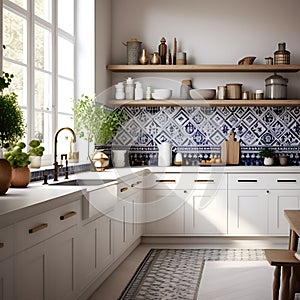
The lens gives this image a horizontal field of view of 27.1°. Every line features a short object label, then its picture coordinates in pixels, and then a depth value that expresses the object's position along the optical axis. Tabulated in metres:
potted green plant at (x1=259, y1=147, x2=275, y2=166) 7.12
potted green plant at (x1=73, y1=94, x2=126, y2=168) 6.32
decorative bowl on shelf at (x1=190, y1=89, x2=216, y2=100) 7.10
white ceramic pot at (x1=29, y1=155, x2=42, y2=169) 4.91
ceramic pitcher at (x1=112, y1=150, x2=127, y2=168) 7.07
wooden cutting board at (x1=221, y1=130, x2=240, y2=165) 7.23
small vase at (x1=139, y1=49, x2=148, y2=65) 7.16
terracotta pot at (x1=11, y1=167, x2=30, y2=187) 4.07
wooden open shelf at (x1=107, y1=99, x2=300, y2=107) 6.98
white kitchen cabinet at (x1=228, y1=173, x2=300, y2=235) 6.74
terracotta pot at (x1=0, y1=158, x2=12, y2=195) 3.56
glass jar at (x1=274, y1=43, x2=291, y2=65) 7.02
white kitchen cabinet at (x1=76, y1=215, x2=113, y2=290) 4.16
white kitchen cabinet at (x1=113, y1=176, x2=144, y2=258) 5.40
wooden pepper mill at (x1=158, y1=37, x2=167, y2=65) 7.25
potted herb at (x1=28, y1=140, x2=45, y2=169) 4.80
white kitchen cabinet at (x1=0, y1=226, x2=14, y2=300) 2.69
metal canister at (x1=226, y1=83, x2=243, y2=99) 7.10
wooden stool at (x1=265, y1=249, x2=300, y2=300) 3.66
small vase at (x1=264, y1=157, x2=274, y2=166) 7.13
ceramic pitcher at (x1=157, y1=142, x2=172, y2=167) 7.23
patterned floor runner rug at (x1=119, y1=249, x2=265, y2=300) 4.71
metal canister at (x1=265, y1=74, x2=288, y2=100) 7.04
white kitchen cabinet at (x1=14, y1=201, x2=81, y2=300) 2.97
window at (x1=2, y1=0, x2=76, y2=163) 4.93
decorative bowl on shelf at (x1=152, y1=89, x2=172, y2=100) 7.16
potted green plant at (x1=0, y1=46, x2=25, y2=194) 3.54
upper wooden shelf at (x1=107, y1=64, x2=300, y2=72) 6.97
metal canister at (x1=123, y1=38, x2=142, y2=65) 7.20
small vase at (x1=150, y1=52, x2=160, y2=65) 7.14
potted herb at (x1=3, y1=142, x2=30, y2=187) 4.05
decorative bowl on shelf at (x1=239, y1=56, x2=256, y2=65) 7.04
